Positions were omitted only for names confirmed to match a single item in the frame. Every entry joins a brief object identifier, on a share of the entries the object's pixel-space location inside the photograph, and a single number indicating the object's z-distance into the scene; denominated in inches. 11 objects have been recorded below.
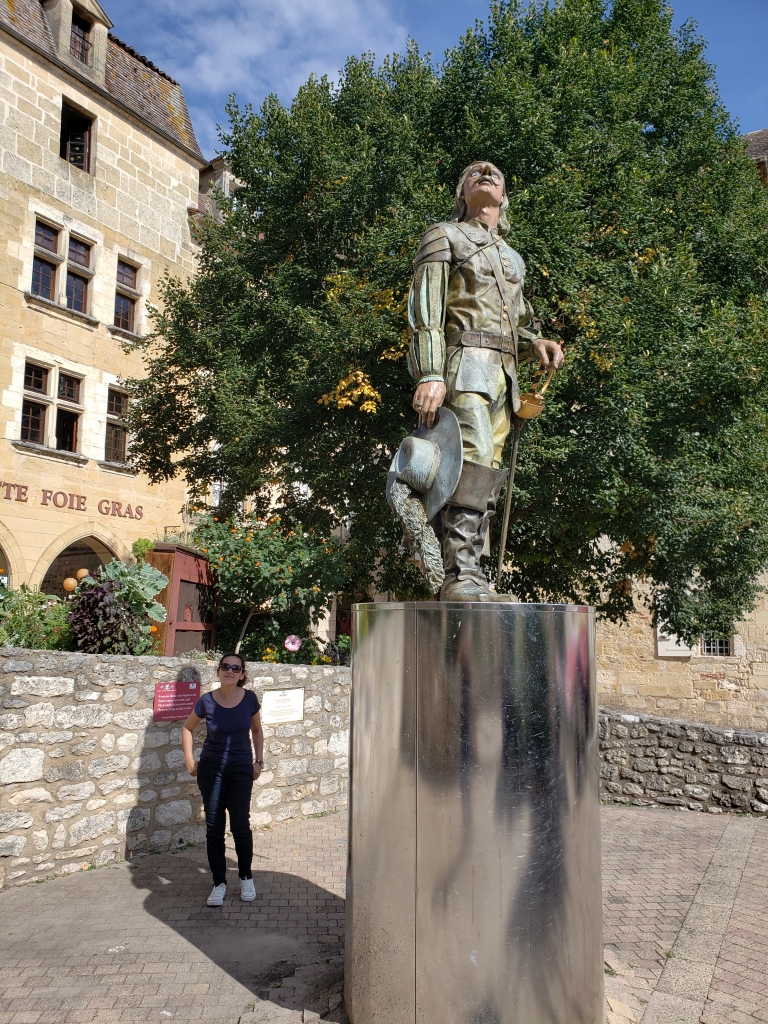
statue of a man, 147.0
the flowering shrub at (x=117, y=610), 246.7
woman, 191.6
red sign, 245.4
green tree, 382.0
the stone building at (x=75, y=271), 629.0
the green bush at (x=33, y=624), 245.8
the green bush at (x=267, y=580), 346.9
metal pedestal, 113.1
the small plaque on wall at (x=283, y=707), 290.2
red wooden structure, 334.6
